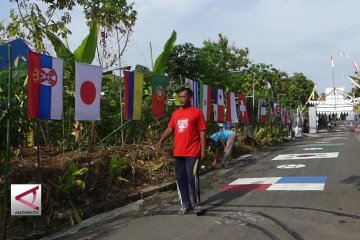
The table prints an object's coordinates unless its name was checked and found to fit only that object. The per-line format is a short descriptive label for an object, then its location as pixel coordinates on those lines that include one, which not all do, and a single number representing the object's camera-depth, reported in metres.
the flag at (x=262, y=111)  23.88
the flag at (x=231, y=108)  17.17
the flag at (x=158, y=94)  11.55
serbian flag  7.23
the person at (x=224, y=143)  14.61
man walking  7.31
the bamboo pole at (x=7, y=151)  6.03
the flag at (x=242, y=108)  19.22
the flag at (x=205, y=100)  14.48
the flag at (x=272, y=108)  28.43
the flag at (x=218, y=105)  15.94
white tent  62.53
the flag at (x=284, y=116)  32.03
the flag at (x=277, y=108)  29.62
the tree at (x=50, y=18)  12.12
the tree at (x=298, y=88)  58.22
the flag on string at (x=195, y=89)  13.38
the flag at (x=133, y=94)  10.23
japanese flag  8.45
